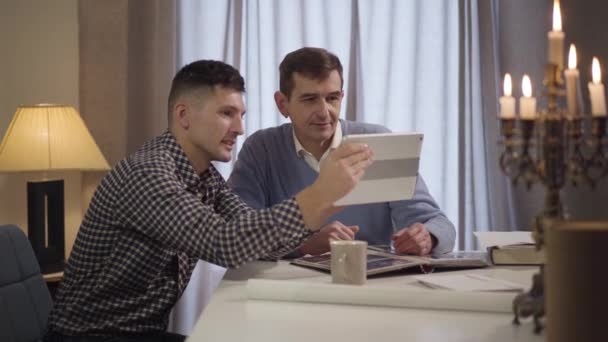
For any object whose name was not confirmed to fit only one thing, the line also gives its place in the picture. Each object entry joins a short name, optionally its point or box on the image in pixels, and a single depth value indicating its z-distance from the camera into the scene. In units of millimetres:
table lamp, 3074
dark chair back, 1774
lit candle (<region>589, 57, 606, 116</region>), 1104
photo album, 1794
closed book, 1946
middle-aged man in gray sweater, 2465
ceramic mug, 1607
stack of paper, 1522
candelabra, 1116
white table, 1259
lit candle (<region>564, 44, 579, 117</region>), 1118
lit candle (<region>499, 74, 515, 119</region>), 1137
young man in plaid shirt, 1729
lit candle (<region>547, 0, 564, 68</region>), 1118
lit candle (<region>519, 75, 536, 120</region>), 1120
